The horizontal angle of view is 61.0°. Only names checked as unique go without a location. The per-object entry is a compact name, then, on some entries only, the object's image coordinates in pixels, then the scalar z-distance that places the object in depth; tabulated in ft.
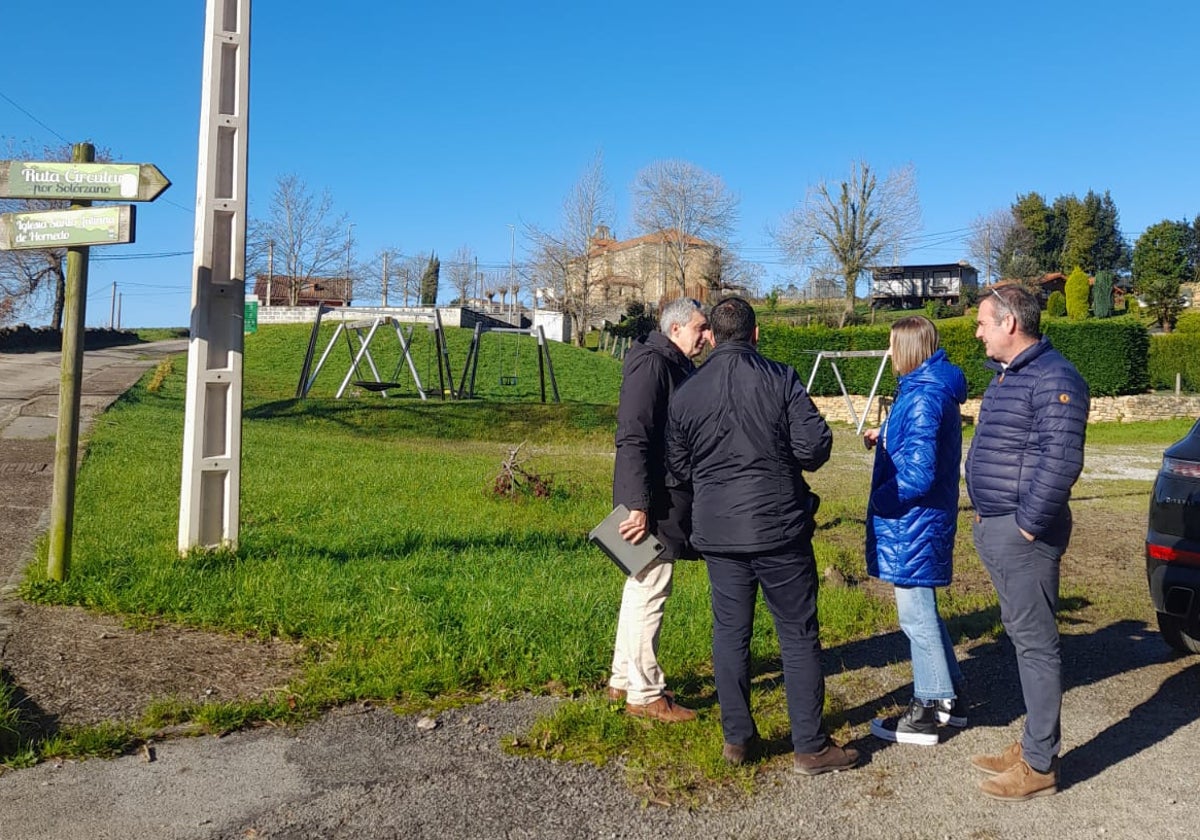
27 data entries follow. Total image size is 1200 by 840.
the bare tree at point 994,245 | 246.47
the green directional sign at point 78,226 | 19.10
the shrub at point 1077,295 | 177.17
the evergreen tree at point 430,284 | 254.88
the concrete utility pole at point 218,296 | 21.25
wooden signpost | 19.16
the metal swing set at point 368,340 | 72.33
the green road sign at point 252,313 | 71.75
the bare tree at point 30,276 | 156.97
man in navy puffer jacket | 12.02
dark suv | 15.28
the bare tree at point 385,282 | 227.81
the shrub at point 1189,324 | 103.35
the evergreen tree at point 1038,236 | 242.17
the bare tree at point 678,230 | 232.73
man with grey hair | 13.76
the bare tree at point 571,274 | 224.74
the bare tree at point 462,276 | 300.20
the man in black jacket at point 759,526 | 12.41
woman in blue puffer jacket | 13.75
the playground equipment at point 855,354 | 80.15
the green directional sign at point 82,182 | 19.20
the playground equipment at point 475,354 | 82.89
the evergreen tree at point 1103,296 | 179.73
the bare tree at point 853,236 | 212.02
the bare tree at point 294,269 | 200.44
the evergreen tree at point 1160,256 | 197.19
